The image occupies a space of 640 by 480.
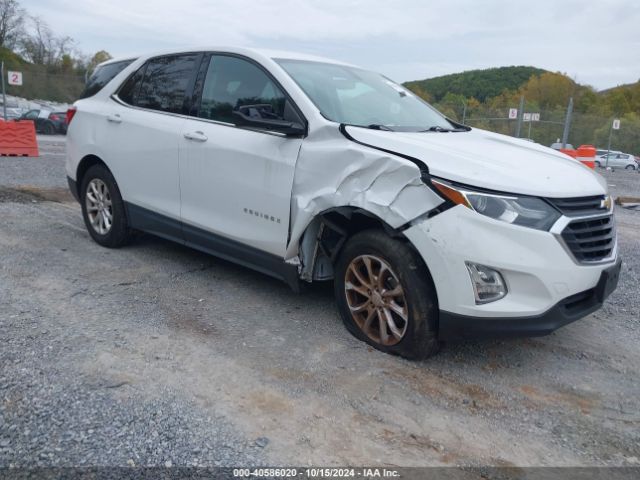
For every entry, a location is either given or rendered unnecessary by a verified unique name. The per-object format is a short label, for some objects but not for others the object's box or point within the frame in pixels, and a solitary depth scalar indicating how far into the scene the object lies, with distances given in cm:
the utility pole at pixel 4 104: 2132
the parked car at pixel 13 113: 2556
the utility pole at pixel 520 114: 2207
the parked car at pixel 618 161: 3203
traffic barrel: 1084
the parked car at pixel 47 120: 2581
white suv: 307
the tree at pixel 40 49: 5230
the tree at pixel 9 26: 5244
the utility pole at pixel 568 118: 2084
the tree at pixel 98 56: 4994
